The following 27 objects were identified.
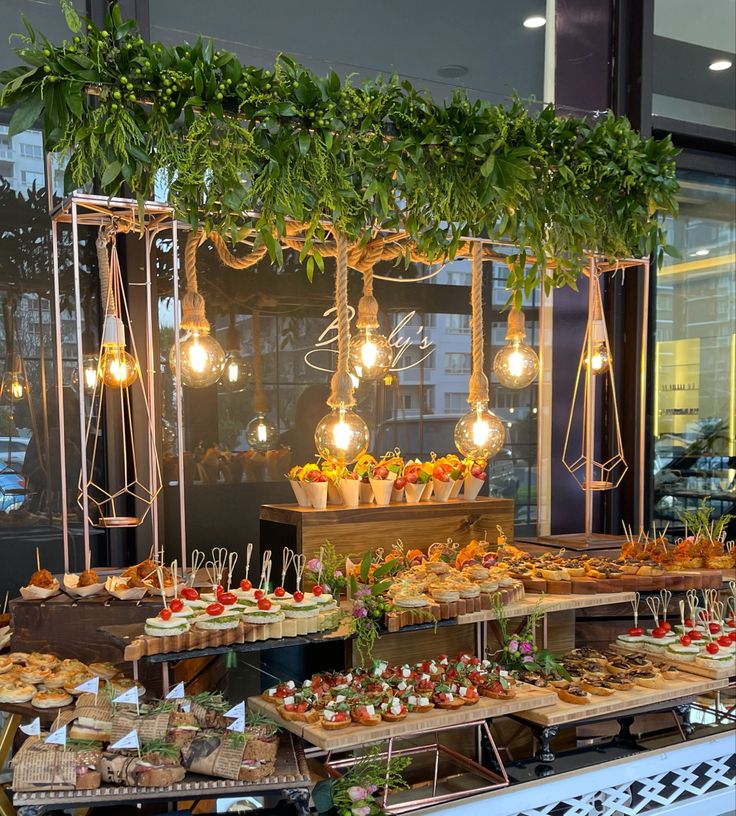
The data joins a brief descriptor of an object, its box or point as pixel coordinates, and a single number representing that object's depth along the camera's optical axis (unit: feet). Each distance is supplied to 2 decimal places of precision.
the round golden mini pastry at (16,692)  9.73
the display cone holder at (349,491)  13.25
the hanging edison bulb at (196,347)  12.36
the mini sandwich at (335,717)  10.02
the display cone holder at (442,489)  14.24
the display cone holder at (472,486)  14.46
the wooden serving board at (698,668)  12.82
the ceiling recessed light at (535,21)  19.27
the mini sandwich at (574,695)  11.63
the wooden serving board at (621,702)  11.28
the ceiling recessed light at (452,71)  18.60
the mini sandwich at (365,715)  10.19
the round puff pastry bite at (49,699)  9.80
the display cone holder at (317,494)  13.01
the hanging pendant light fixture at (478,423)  13.84
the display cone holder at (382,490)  13.53
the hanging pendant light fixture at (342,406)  12.22
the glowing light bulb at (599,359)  17.04
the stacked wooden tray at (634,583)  13.44
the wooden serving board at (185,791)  8.58
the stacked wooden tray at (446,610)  11.39
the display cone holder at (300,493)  13.16
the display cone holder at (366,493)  13.67
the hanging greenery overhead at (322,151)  9.19
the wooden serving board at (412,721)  9.83
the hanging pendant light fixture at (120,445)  14.67
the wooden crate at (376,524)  12.79
